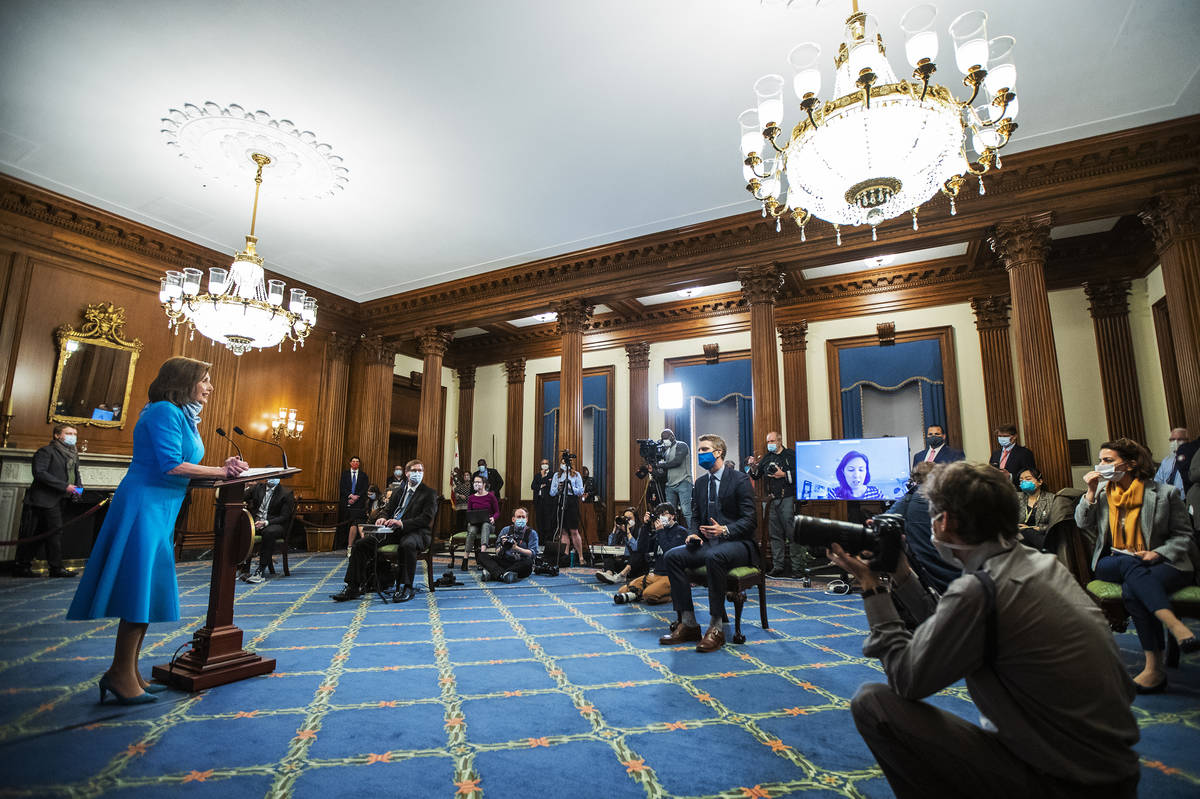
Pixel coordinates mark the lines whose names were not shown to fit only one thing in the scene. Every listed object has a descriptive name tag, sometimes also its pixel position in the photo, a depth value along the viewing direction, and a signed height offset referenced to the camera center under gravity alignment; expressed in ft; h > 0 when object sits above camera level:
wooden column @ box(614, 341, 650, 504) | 35.09 +5.82
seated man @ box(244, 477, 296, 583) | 20.81 -0.85
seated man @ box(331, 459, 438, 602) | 17.38 -1.36
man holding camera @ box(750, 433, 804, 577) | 22.76 -0.11
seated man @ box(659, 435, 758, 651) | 12.27 -1.10
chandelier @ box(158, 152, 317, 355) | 19.67 +6.26
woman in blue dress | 8.03 -0.67
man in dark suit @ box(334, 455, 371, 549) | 30.91 -0.45
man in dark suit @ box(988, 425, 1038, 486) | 18.81 +1.09
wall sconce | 31.14 +3.43
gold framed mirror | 23.97 +4.93
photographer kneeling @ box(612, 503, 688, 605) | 16.08 -1.78
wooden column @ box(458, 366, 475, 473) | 41.81 +5.80
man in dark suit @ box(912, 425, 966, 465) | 19.72 +1.41
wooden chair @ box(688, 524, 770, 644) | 12.57 -1.97
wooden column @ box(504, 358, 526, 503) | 39.11 +3.69
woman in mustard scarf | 9.41 -0.92
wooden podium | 9.05 -2.14
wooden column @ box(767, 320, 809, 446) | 30.76 +5.73
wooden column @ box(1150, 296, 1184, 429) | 23.35 +4.93
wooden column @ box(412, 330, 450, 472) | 32.12 +5.10
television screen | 23.21 +0.84
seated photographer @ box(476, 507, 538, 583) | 21.36 -2.38
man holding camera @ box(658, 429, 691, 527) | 21.57 +0.64
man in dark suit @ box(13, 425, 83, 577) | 20.24 -0.20
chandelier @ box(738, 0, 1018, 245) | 11.42 +7.54
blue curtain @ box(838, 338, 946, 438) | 28.68 +5.74
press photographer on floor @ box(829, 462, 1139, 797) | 3.69 -1.21
